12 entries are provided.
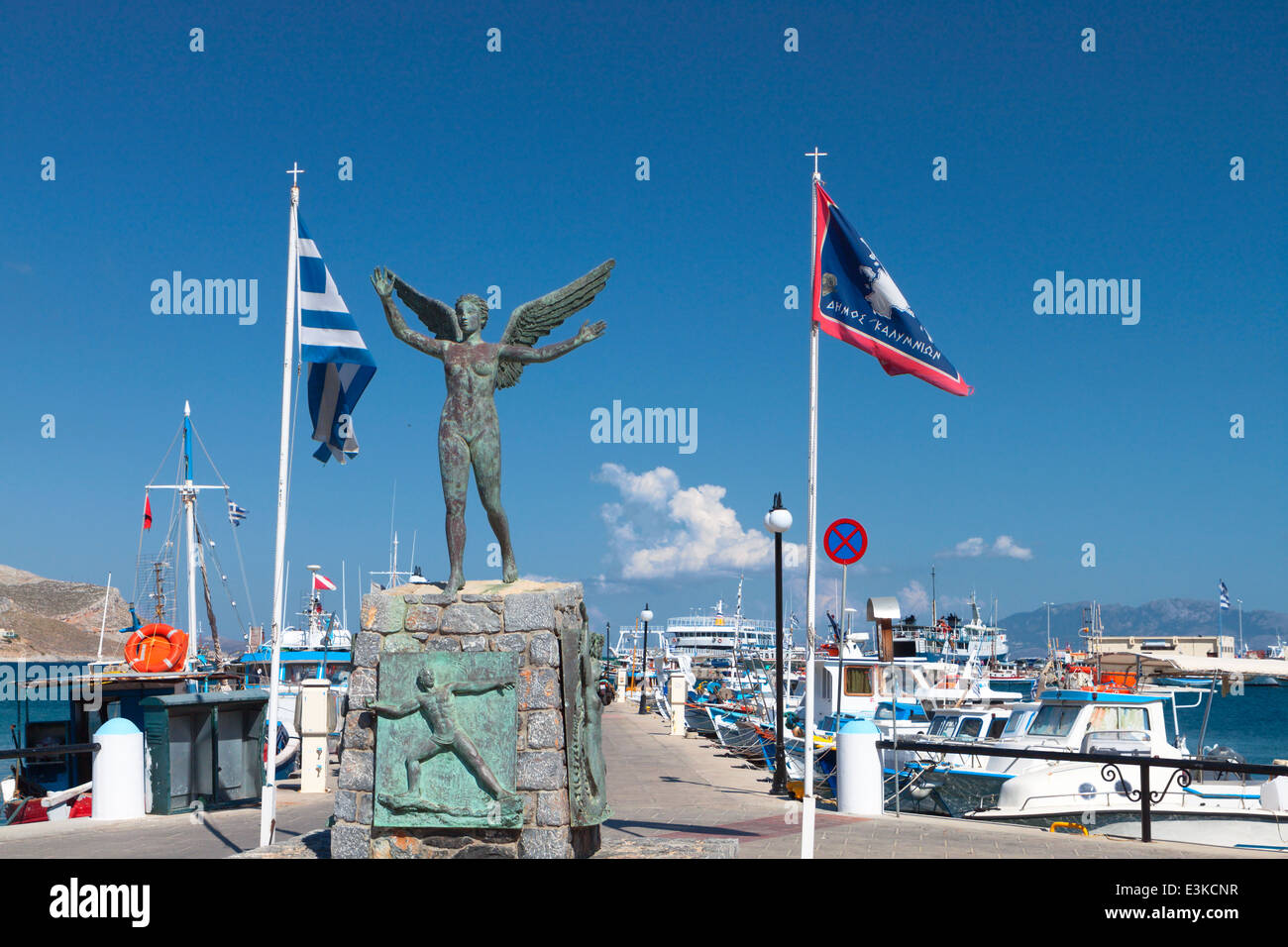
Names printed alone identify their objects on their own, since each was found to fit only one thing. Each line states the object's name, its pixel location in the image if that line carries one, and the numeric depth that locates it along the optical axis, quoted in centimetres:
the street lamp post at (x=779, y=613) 1443
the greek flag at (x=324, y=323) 1097
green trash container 1278
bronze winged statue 898
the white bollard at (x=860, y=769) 1212
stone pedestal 819
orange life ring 1811
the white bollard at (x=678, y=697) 2820
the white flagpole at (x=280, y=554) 983
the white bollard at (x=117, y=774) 1212
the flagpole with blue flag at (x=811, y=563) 905
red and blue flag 1040
